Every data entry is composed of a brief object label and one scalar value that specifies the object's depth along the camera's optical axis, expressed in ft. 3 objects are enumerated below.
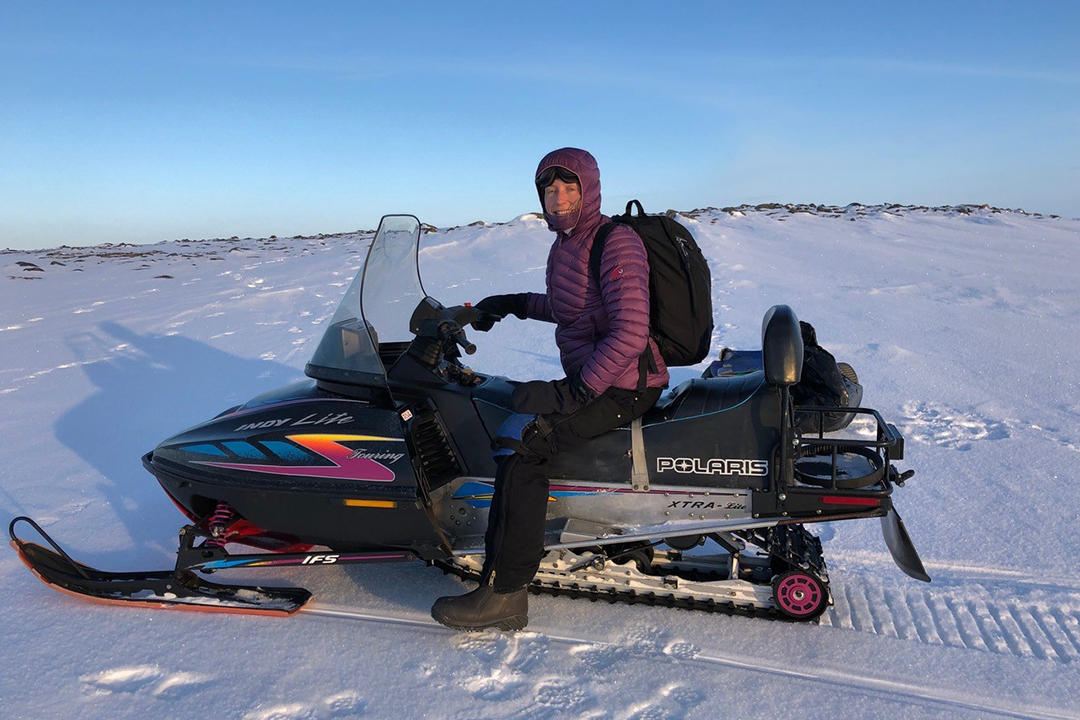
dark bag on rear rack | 11.14
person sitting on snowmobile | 8.38
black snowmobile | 8.90
